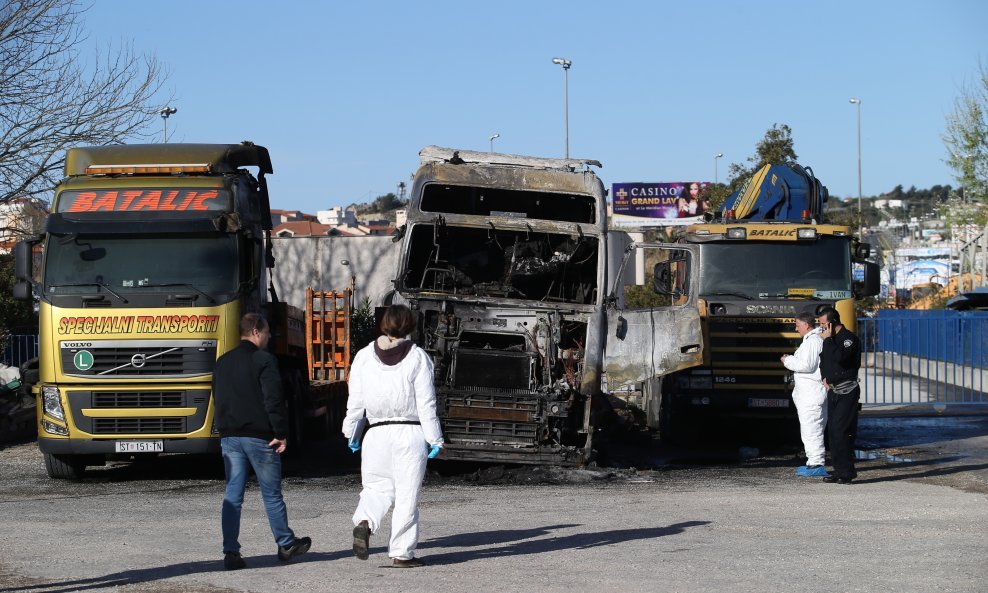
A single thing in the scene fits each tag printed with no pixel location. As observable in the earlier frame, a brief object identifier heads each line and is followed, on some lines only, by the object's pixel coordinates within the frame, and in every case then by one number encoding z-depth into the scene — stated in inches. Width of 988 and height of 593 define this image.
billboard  2933.1
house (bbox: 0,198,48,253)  921.3
